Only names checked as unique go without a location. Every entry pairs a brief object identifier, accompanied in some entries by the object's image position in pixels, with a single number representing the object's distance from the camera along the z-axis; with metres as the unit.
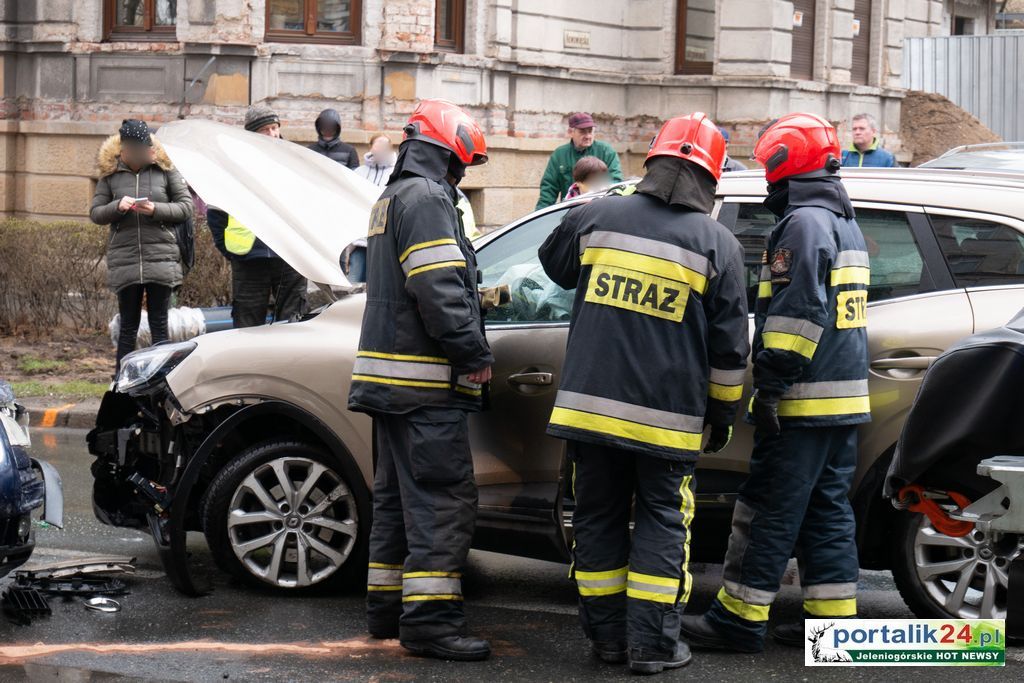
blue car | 8.31
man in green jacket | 18.13
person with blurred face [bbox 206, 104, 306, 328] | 15.42
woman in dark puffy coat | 15.33
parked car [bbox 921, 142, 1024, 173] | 11.17
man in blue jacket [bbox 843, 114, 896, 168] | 18.92
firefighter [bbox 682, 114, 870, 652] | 8.17
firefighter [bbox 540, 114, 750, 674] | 7.98
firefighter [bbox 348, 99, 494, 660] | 8.36
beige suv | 8.73
